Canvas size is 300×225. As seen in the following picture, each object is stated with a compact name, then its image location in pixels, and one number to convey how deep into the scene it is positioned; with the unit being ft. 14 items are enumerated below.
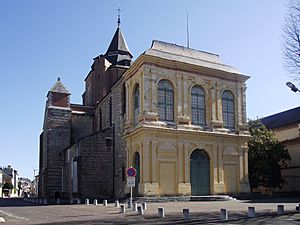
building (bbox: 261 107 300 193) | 131.03
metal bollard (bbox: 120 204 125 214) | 67.18
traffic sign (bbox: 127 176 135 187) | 67.23
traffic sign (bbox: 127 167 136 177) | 67.00
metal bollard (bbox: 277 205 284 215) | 55.52
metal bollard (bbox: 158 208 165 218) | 55.21
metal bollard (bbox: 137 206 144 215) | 61.16
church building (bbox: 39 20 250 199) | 98.48
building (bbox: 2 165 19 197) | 340.18
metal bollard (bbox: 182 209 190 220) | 51.12
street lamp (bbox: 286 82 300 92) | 52.70
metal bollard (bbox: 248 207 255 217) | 52.94
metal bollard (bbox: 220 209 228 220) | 49.74
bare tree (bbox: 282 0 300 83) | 60.59
